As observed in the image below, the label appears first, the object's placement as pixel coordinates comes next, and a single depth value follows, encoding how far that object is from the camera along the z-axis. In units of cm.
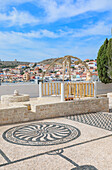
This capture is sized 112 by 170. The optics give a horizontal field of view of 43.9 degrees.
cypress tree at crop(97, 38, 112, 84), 1218
